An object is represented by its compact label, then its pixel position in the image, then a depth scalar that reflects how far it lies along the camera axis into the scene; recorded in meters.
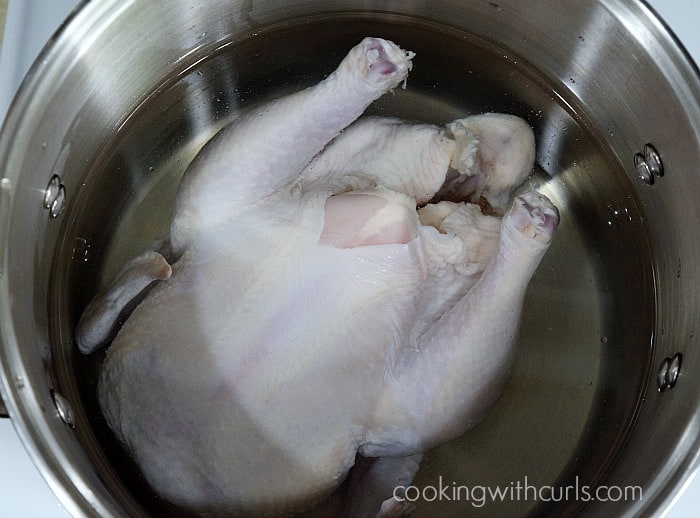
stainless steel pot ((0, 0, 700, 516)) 0.40
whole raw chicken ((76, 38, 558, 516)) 0.43
